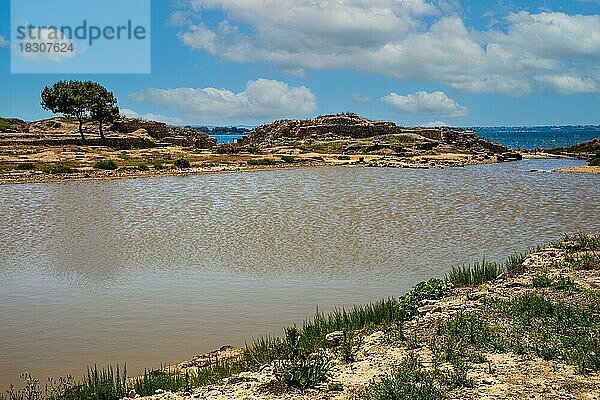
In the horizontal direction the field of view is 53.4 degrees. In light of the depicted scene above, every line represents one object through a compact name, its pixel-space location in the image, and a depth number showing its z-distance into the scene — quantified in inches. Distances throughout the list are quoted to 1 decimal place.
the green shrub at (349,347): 270.1
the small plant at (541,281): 363.6
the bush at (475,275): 401.1
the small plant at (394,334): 289.7
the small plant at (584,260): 403.2
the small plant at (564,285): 346.9
